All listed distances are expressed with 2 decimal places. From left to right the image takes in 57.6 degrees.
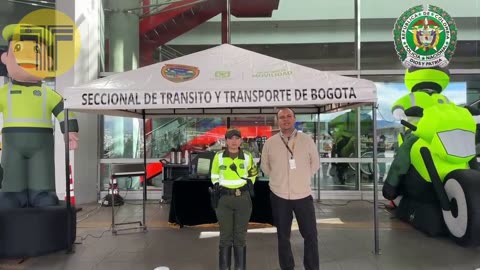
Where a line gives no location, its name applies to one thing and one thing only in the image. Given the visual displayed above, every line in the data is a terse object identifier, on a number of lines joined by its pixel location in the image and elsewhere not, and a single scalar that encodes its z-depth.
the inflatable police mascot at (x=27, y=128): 5.66
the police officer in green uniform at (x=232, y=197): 4.53
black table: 6.93
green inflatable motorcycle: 5.69
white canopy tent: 5.05
